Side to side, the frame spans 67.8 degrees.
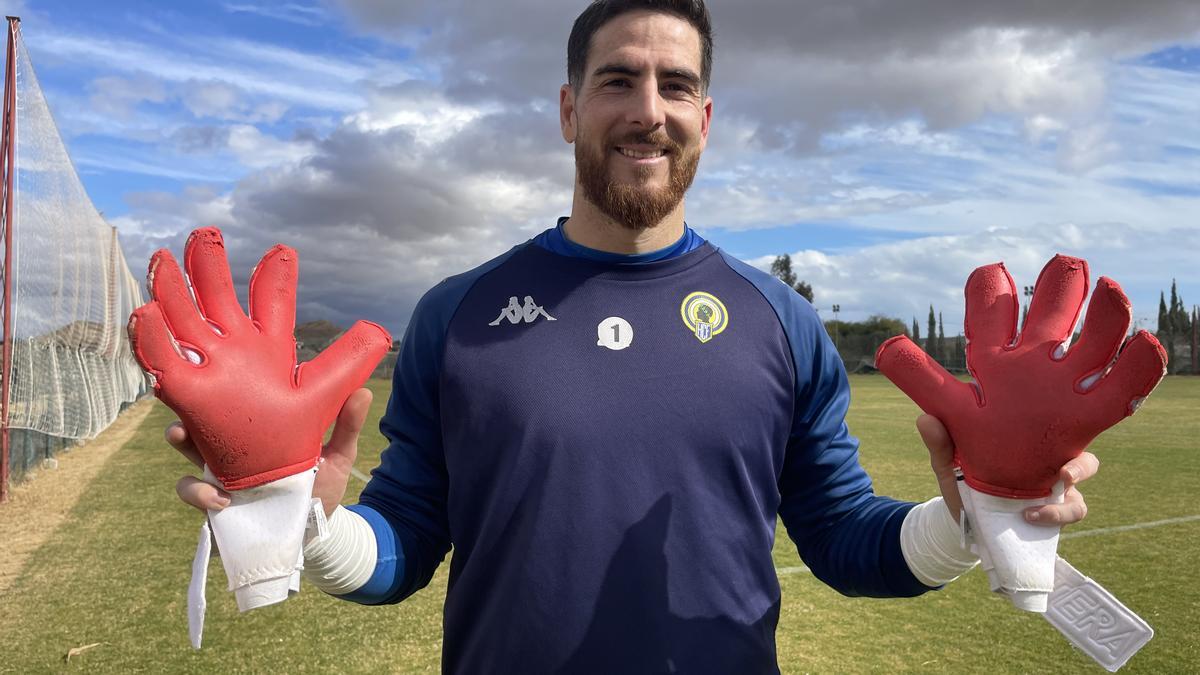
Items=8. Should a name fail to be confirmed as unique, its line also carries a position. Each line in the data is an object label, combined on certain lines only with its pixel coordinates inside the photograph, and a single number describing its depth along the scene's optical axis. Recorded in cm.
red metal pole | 946
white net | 1035
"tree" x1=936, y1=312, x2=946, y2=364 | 5374
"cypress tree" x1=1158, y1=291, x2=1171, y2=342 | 5179
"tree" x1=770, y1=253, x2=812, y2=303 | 7550
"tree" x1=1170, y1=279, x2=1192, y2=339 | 5175
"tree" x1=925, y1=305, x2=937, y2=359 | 5454
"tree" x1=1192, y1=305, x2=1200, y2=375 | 4438
